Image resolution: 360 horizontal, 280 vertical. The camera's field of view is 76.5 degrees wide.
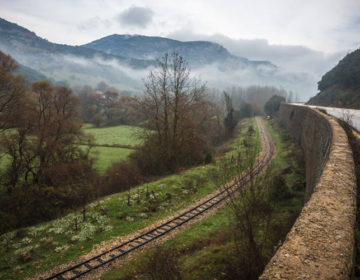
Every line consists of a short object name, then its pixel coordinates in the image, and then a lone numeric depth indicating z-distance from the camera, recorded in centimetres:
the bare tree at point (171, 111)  2656
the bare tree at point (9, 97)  2130
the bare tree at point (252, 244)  681
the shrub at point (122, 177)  2320
